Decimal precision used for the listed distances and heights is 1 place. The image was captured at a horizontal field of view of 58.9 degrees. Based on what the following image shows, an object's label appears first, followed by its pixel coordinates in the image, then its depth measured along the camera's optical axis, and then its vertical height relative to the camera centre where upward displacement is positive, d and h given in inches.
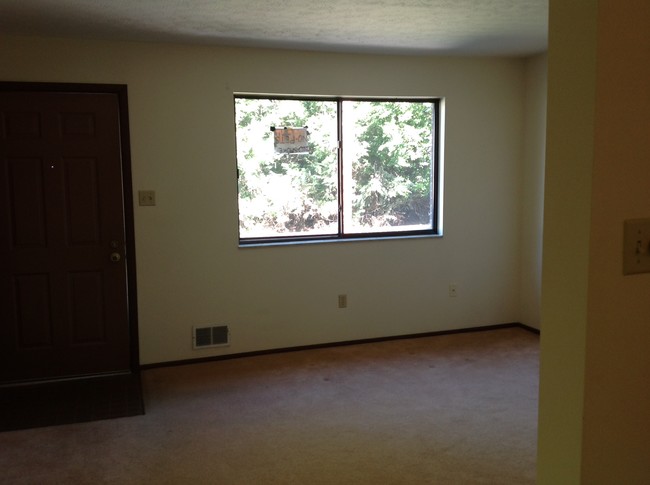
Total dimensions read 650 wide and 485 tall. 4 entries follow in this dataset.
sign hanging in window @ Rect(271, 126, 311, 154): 175.0 +17.8
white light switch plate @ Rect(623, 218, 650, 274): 46.3 -4.0
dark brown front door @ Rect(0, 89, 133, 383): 151.4 -9.7
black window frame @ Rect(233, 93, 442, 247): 175.5 +1.8
